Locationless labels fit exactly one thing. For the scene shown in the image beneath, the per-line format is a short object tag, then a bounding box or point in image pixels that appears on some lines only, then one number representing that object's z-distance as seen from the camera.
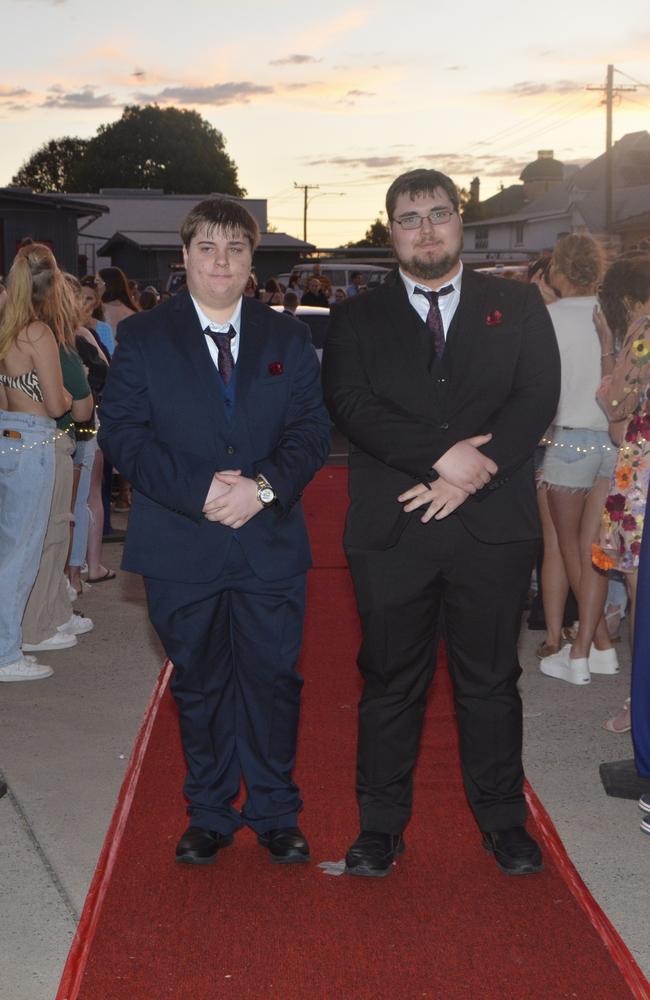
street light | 118.00
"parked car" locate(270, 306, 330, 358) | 20.39
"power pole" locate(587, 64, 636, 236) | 49.97
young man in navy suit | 4.36
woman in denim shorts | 6.79
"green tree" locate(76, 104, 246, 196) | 119.38
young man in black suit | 4.29
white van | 46.15
